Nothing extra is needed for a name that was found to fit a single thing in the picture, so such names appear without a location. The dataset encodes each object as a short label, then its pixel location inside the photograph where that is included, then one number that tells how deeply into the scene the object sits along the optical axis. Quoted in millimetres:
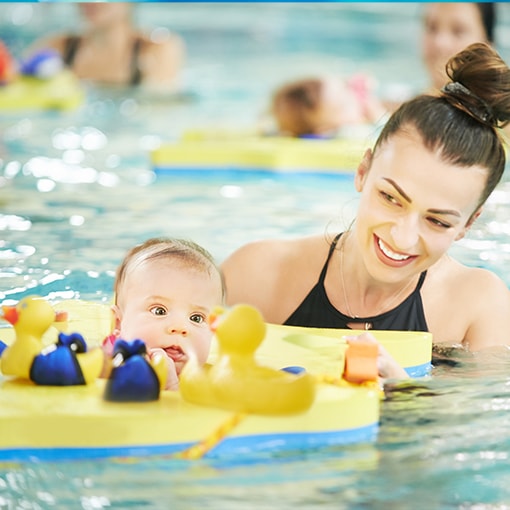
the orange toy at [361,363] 4691
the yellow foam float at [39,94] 13711
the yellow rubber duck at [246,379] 4301
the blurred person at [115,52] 16031
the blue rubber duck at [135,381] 4426
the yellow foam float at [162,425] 4309
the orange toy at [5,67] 13734
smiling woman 5555
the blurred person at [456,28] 12656
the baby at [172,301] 5145
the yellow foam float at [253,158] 11156
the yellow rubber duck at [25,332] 4656
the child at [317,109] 12117
